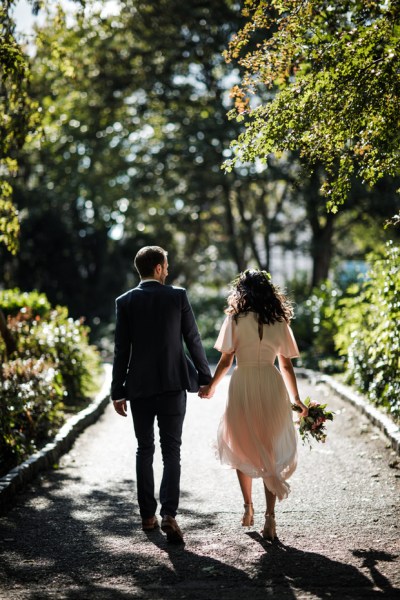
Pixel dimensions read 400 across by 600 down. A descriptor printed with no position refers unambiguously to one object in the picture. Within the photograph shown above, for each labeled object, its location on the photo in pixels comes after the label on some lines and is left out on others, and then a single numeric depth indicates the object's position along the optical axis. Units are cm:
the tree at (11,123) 901
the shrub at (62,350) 1308
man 572
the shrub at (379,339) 991
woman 568
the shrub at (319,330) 1745
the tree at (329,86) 574
